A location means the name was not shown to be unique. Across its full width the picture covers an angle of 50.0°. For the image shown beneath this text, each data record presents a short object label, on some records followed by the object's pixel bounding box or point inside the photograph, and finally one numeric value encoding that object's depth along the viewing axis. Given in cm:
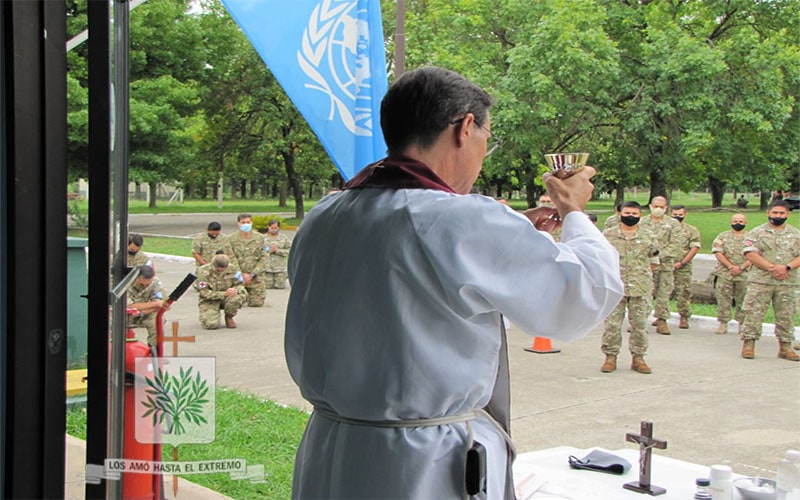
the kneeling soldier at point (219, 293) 1177
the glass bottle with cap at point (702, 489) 314
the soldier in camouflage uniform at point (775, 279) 990
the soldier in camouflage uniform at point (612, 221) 1074
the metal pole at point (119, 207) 210
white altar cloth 334
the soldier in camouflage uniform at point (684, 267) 1232
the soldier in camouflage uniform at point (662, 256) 1188
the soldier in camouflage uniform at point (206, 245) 1330
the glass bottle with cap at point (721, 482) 303
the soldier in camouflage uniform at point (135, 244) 892
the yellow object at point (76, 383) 584
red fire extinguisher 383
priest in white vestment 171
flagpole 614
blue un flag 361
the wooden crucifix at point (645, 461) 329
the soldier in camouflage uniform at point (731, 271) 1157
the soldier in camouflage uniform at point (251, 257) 1393
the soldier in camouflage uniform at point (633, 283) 912
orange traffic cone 1023
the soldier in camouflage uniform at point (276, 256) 1639
